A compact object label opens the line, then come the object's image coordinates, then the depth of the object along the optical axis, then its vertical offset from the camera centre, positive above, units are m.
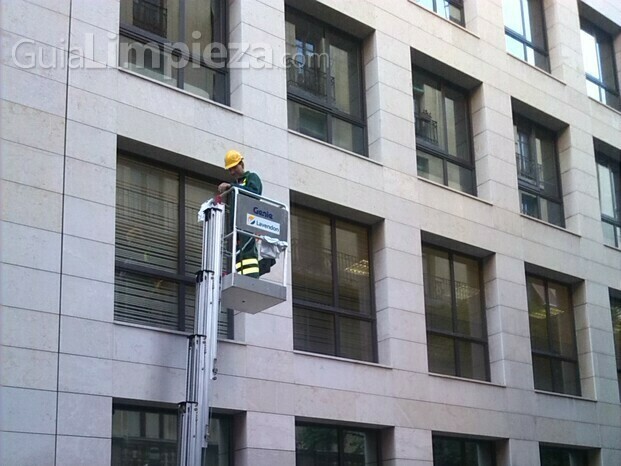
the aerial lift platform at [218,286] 13.20 +3.15
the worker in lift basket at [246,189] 14.87 +4.68
